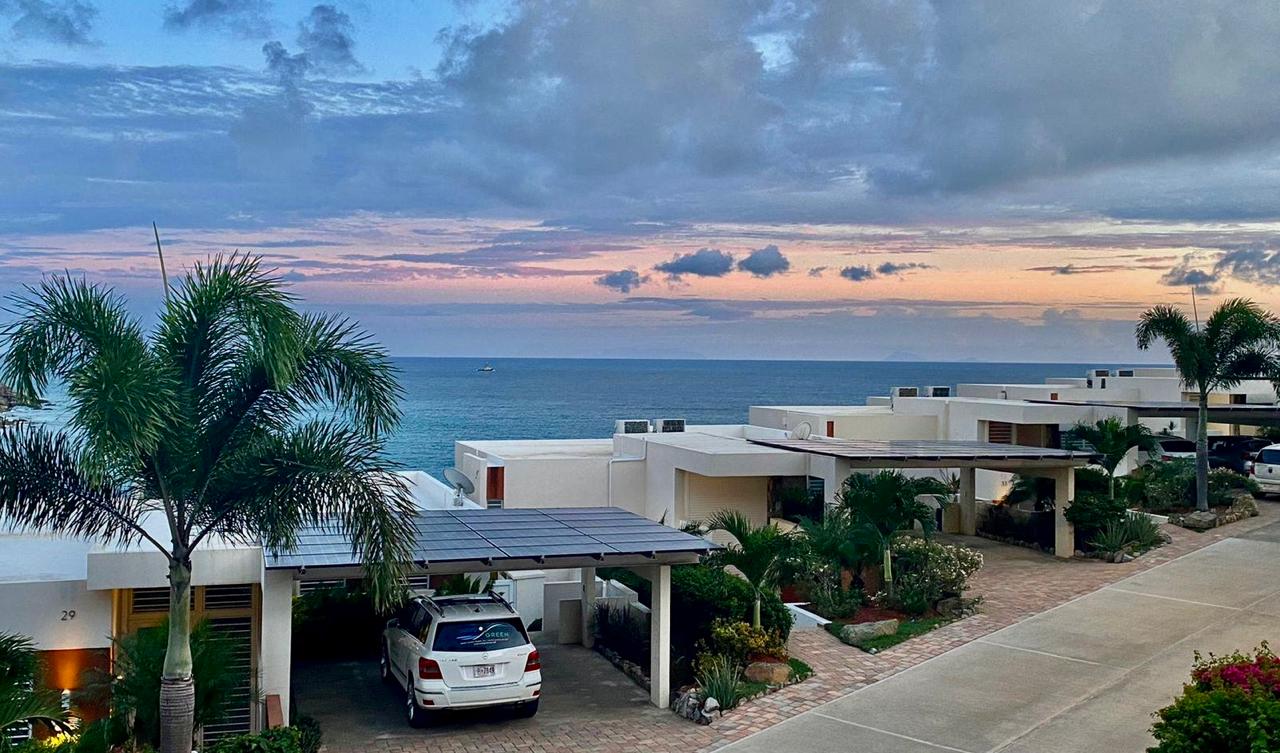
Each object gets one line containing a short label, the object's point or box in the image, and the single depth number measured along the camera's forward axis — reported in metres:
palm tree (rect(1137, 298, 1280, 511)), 25.14
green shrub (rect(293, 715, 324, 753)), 11.81
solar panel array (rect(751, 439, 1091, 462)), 20.38
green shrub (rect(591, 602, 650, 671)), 15.96
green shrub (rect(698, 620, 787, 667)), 14.59
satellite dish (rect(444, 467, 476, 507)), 25.48
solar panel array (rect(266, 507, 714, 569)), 12.65
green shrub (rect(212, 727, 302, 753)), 10.95
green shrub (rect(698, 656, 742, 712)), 13.62
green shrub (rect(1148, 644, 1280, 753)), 8.68
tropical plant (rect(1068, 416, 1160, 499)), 23.11
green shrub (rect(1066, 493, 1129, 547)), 21.91
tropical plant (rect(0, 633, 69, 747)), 8.90
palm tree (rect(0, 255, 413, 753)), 9.95
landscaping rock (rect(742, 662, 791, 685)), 14.40
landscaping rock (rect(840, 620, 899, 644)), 16.30
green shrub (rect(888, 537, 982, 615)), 17.56
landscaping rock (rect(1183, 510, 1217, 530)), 24.02
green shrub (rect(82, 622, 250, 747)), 10.95
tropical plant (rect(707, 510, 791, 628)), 15.17
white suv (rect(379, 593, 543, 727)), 12.65
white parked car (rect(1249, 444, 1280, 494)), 27.88
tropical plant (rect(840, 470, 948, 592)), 18.34
